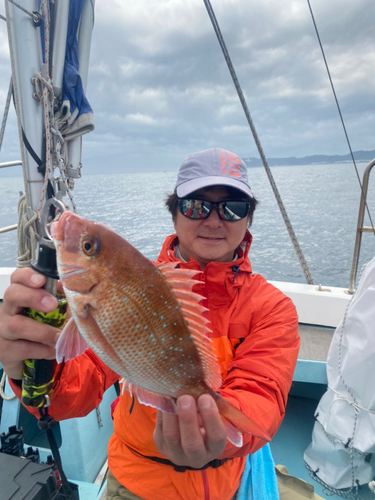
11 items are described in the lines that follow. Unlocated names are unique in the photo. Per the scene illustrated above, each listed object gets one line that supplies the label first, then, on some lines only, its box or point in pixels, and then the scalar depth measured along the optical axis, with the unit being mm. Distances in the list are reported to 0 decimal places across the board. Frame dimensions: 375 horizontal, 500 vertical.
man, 440
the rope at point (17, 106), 554
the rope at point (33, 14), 542
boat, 559
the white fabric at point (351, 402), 893
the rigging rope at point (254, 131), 2564
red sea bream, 417
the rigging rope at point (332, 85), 2981
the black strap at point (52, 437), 519
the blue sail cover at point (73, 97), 699
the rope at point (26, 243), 486
